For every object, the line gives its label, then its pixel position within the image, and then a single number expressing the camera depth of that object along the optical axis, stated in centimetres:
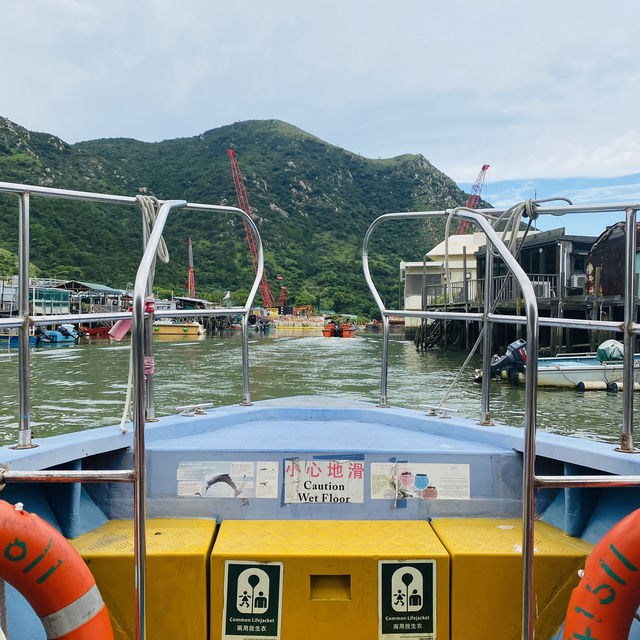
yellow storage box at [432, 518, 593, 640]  170
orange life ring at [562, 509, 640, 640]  128
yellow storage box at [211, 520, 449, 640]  168
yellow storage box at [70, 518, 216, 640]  168
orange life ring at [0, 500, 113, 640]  130
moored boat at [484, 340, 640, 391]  1333
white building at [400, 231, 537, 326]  3408
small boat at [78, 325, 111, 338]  3453
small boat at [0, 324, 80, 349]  2797
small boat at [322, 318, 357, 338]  4650
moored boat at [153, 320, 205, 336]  3978
